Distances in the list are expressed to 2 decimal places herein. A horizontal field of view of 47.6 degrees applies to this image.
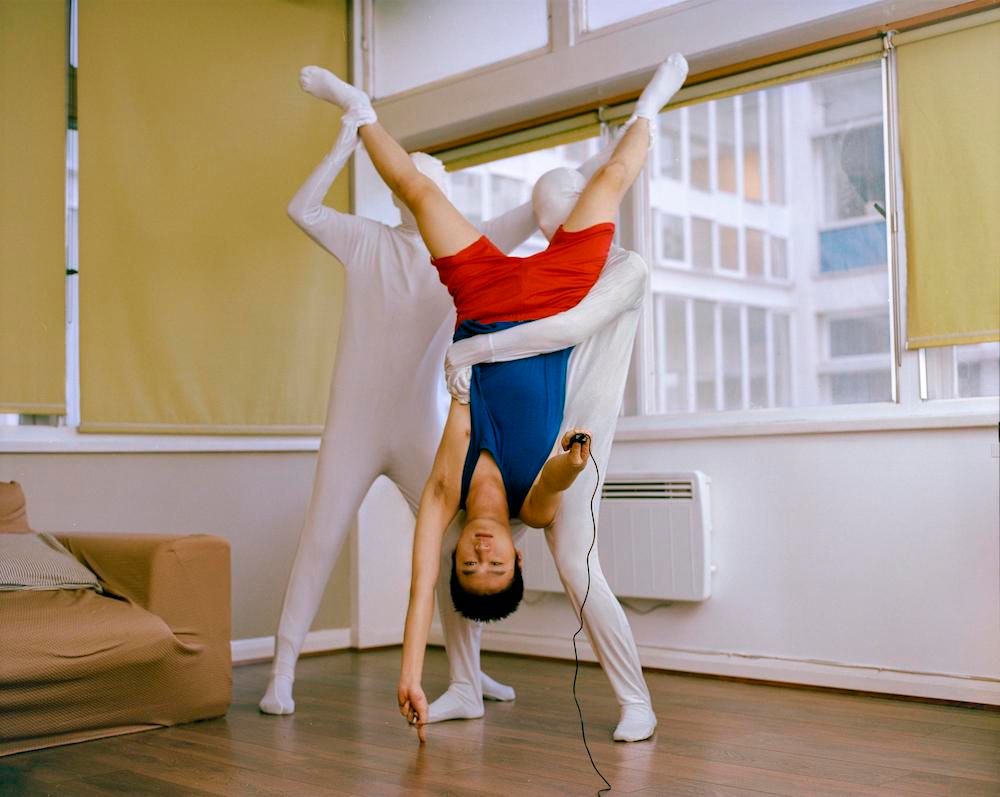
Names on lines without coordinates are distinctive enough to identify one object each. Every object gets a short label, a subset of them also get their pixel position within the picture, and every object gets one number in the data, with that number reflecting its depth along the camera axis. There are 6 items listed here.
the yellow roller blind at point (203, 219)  4.36
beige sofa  2.91
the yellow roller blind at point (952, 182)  3.56
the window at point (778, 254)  3.97
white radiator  4.08
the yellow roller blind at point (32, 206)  4.07
